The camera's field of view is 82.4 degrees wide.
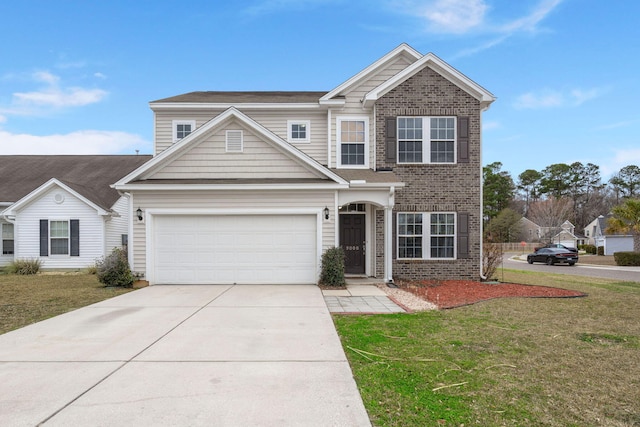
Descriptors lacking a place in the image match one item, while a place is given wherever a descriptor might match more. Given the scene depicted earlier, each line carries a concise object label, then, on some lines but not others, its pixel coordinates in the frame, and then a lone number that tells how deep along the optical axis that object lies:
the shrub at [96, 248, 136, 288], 10.88
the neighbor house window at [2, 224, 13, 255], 16.84
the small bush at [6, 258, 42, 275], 15.46
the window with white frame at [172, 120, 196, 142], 13.84
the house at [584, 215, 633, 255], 39.00
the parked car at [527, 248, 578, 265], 27.38
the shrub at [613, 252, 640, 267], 25.33
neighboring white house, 16.23
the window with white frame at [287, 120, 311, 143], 13.68
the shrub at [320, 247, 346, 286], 10.68
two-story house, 11.29
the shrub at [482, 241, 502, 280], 13.12
